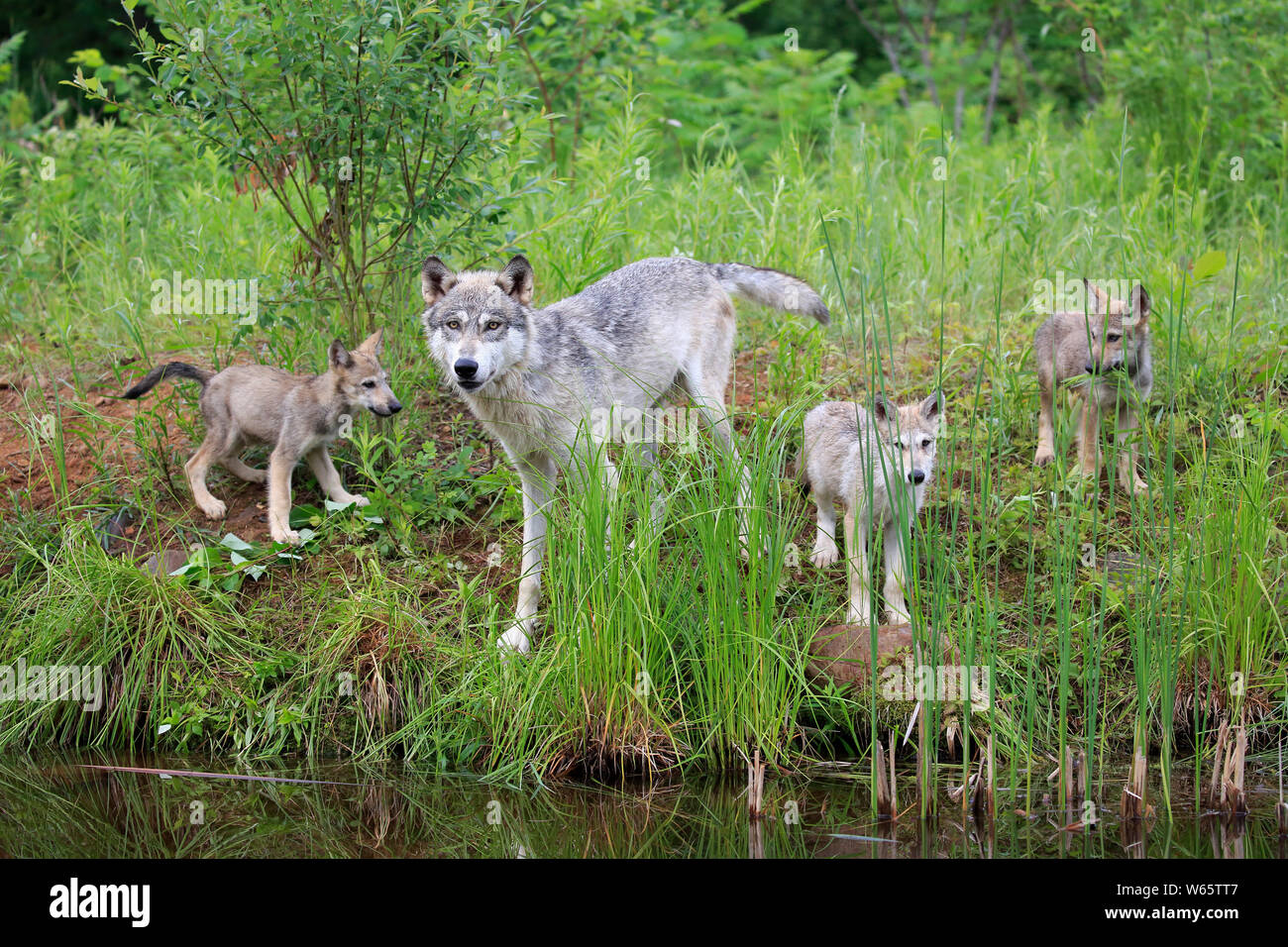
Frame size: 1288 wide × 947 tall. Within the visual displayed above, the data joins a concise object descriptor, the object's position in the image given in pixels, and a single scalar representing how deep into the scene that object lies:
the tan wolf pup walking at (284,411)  11.72
